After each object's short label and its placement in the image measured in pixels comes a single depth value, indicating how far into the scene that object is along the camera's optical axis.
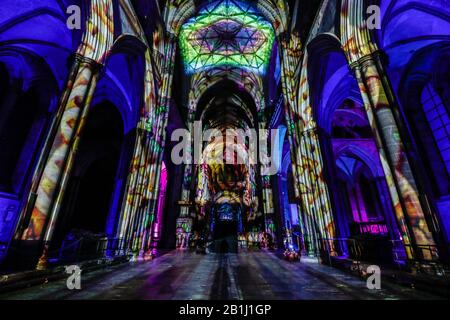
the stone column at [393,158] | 4.57
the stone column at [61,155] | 4.35
